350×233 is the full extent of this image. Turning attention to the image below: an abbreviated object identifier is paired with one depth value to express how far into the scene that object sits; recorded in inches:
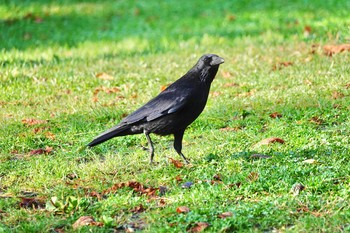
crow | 514.3
